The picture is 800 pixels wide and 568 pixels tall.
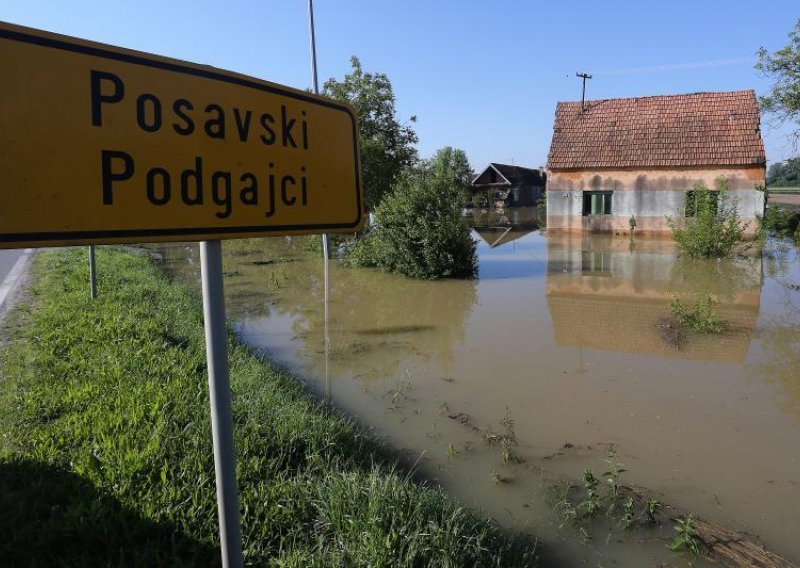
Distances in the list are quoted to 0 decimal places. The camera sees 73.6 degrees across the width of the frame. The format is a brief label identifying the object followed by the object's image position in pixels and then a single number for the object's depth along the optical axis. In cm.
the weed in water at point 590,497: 379
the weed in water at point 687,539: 336
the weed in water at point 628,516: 366
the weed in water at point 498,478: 432
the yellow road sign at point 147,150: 112
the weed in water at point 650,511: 371
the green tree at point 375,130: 1942
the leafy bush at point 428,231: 1356
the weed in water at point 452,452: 472
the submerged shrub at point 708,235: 1543
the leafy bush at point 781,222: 1852
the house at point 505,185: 4571
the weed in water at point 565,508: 375
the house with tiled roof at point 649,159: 2023
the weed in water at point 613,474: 388
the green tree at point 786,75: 1844
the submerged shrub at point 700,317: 842
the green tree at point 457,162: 4634
